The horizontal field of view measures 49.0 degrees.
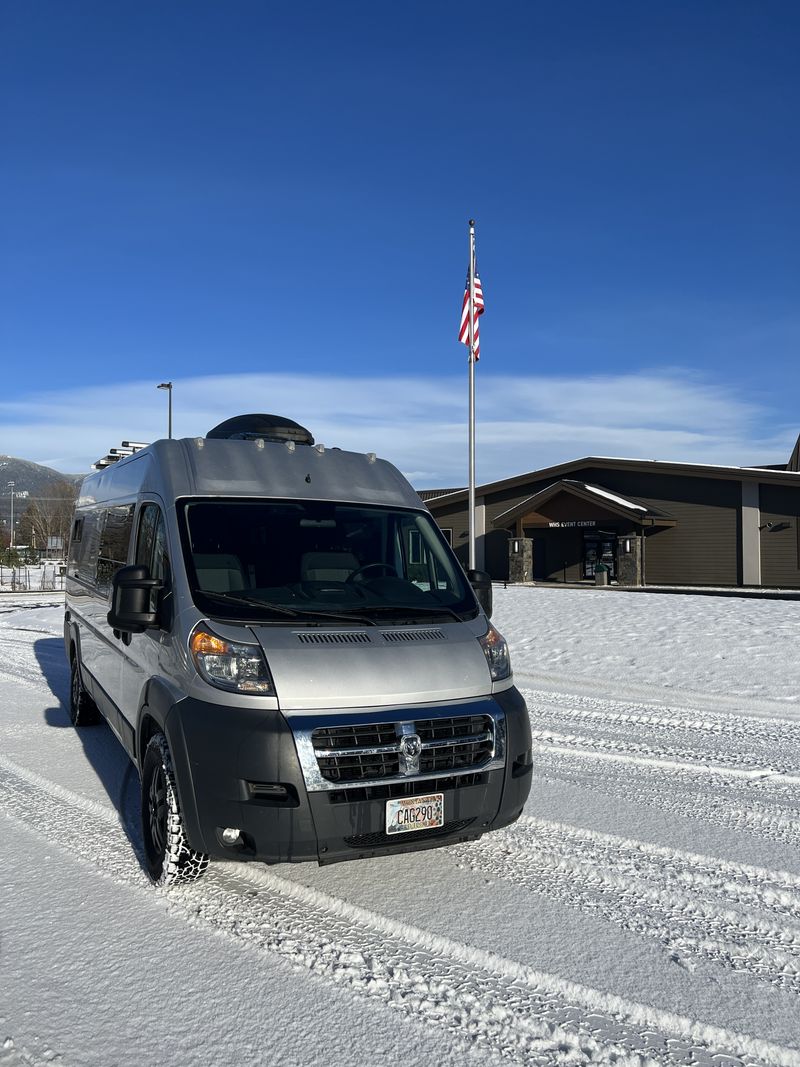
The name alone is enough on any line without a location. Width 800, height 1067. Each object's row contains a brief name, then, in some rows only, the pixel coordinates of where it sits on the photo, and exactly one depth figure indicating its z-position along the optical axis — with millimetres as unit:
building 29547
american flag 22109
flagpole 22047
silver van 3912
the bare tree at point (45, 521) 88812
